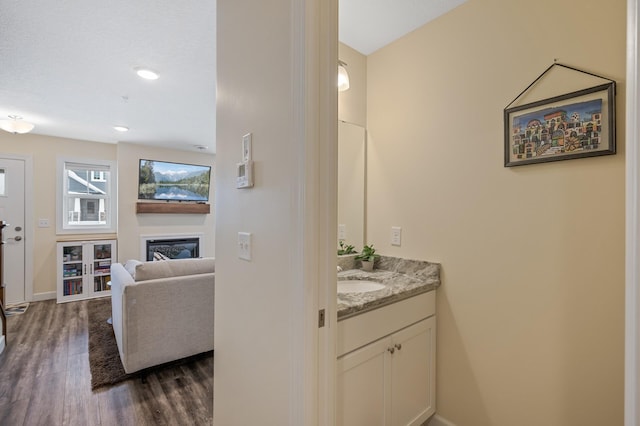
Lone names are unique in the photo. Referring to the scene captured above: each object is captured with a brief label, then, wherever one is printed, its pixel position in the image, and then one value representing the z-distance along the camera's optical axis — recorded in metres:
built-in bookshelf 4.39
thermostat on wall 1.20
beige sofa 2.28
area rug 2.31
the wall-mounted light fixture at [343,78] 1.90
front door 4.12
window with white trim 4.59
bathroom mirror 2.18
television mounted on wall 5.04
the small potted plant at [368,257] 2.05
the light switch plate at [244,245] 1.22
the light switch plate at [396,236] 2.02
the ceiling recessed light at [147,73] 2.43
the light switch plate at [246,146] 1.22
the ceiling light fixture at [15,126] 3.19
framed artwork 1.23
